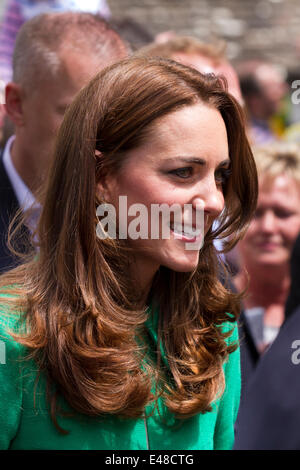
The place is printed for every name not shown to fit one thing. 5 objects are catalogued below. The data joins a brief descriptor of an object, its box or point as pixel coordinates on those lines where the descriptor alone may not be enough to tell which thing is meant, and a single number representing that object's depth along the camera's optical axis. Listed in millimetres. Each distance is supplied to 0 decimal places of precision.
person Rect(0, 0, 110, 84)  7852
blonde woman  7426
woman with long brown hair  3141
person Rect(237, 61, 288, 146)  11453
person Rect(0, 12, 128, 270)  4828
